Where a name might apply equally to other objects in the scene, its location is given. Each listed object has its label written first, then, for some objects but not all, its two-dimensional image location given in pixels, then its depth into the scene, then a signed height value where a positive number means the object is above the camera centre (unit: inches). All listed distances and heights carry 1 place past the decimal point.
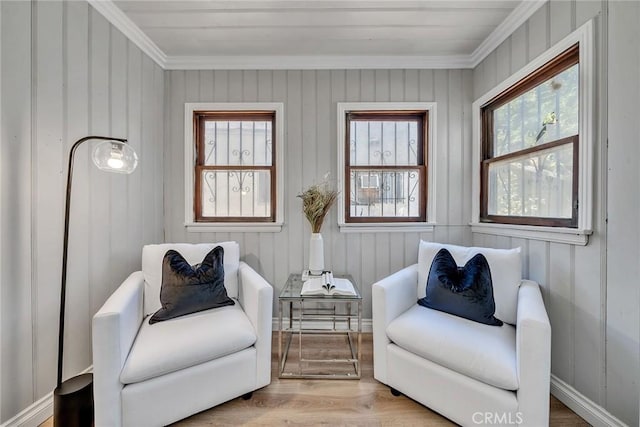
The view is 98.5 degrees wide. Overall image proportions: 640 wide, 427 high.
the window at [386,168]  99.7 +15.6
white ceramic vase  89.7 -14.1
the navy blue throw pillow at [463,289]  63.9 -18.9
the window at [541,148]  57.8 +16.6
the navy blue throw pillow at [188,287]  65.7 -18.9
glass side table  71.4 -42.4
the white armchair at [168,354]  50.4 -28.8
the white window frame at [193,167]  96.8 +15.8
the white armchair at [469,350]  48.3 -27.8
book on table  72.4 -20.9
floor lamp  51.2 -34.1
